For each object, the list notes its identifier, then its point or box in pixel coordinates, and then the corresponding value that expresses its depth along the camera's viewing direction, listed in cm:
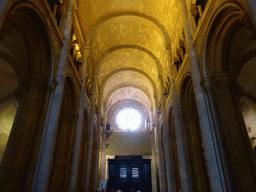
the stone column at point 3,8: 355
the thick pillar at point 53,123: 563
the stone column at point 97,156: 1518
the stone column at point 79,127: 918
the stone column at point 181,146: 932
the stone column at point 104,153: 2226
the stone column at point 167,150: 1277
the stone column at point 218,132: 559
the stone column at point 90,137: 1253
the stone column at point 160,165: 1551
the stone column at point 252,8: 377
